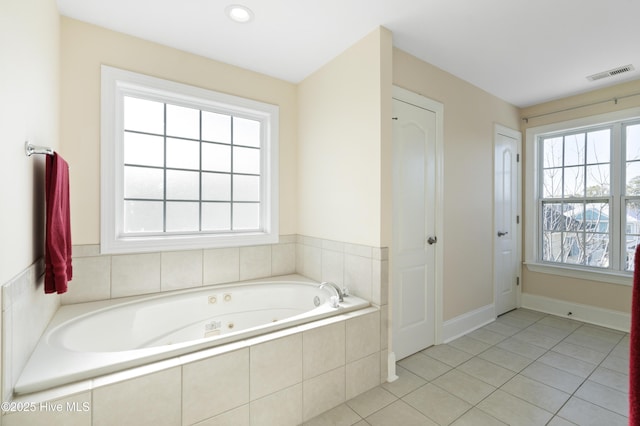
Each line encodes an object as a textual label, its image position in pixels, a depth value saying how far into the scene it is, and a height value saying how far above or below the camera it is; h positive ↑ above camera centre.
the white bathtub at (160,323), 1.25 -0.69
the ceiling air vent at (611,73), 2.60 +1.34
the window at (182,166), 2.10 +0.40
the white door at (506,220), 3.28 -0.08
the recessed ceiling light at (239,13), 1.82 +1.31
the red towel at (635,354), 0.51 -0.26
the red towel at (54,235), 1.41 -0.12
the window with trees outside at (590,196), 2.93 +0.20
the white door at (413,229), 2.32 -0.14
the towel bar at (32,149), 1.30 +0.29
